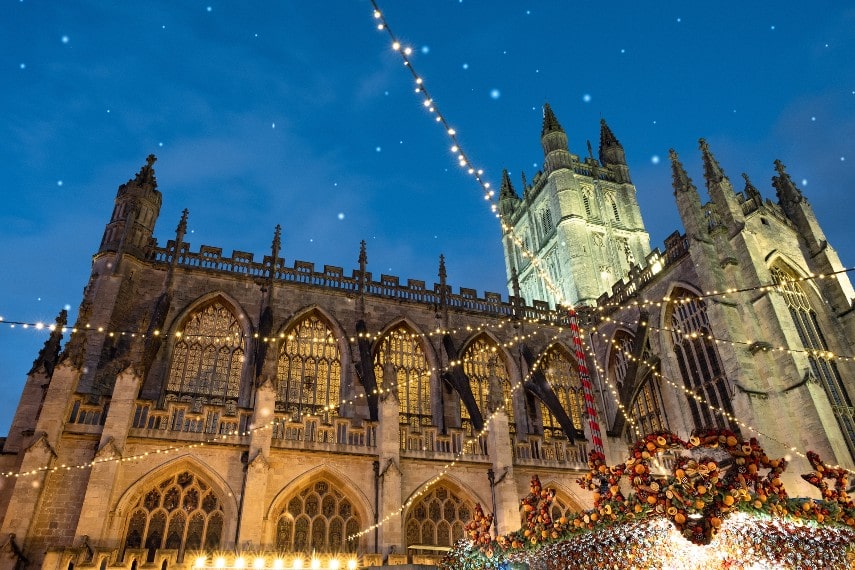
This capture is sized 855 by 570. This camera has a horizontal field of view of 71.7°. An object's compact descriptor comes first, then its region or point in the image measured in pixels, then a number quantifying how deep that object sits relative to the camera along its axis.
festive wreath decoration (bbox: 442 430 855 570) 7.88
